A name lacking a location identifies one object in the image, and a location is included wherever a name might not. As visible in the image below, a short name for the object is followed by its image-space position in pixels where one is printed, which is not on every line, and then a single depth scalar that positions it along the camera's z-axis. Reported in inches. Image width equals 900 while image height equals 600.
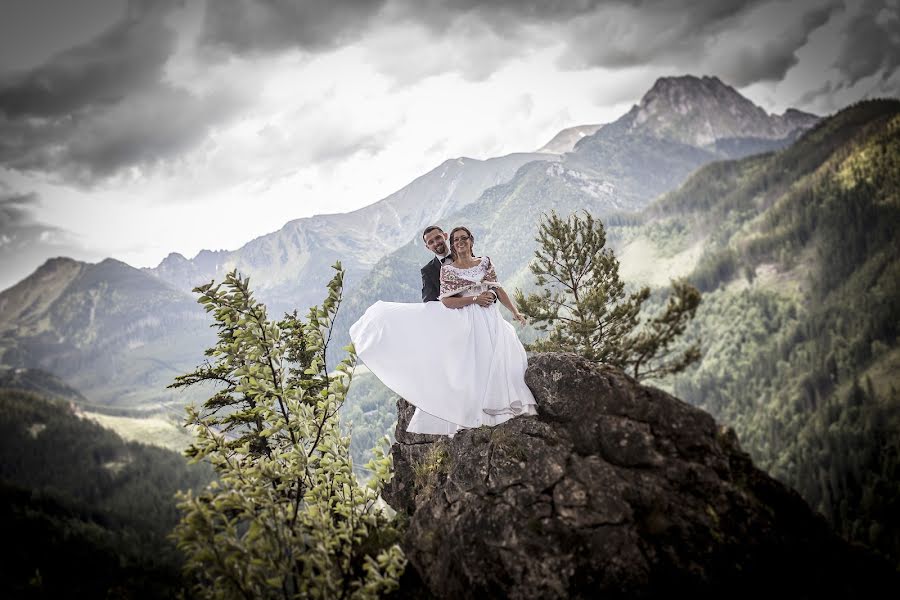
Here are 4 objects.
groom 362.6
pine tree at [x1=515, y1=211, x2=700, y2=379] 679.7
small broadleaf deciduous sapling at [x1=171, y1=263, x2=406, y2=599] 130.9
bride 319.0
